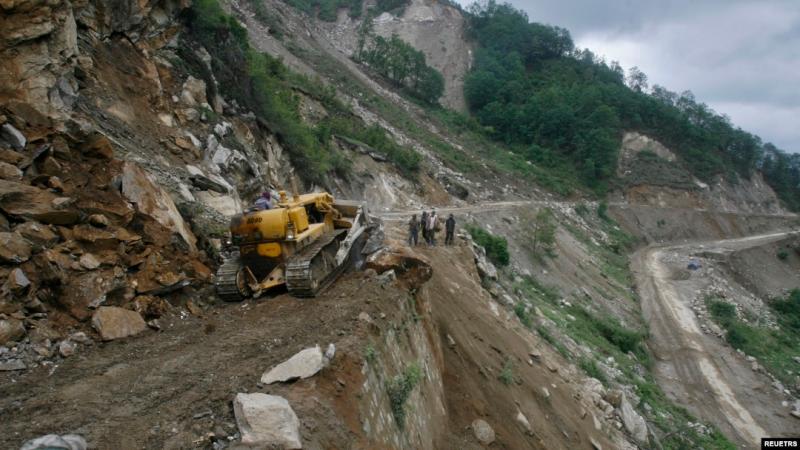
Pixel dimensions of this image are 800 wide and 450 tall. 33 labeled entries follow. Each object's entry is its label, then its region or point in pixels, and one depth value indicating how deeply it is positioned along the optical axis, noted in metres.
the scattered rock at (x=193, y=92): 15.54
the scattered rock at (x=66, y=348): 6.54
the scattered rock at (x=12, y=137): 7.77
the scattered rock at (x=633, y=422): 13.98
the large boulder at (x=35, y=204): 7.09
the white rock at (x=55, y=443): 4.39
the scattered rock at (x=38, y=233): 6.99
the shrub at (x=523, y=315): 17.09
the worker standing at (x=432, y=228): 17.42
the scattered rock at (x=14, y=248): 6.57
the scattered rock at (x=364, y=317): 7.61
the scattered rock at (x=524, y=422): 9.91
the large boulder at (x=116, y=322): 7.16
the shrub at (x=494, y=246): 23.52
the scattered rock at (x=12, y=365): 5.95
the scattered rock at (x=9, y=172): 7.35
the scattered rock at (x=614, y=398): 14.90
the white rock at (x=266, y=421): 4.93
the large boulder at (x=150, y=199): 8.90
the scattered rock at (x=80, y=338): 6.82
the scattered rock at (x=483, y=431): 8.86
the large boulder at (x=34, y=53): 8.79
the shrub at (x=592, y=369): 16.66
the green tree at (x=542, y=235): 29.73
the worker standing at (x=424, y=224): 17.72
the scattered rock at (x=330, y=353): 6.35
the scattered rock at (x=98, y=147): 8.71
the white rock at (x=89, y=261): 7.47
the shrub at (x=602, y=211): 50.31
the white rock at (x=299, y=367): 6.00
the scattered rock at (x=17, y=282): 6.47
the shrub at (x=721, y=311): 30.02
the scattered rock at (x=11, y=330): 6.16
